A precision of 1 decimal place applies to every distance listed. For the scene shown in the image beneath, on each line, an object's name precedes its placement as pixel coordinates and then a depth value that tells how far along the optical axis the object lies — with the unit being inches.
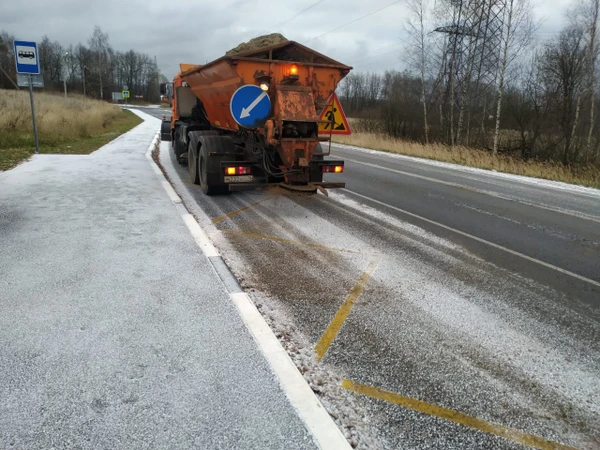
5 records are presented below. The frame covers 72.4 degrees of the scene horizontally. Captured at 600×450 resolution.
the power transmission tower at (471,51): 895.7
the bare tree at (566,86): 689.6
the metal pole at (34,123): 503.0
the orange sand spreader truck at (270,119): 280.5
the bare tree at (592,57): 746.8
